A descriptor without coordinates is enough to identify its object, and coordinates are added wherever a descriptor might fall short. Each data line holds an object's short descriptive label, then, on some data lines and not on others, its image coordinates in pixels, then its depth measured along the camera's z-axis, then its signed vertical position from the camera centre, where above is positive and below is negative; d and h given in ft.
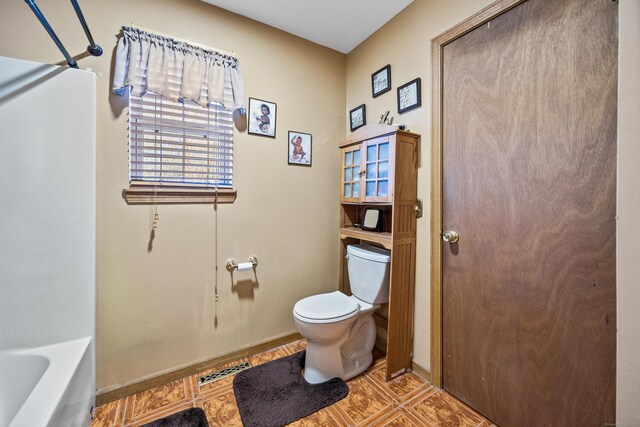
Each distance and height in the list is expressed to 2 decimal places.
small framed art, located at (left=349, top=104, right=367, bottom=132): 6.81 +2.55
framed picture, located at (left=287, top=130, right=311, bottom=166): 6.51 +1.60
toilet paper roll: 5.72 -1.25
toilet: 5.03 -2.18
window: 4.86 +1.18
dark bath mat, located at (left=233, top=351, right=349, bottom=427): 4.44 -3.52
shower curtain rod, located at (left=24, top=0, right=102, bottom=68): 2.97 +2.43
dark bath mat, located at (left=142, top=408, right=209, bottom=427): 4.27 -3.55
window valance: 4.64 +2.73
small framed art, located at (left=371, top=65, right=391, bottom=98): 6.03 +3.14
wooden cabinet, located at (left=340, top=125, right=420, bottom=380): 5.15 +0.17
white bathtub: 3.07 -2.29
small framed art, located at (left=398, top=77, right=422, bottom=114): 5.36 +2.47
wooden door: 3.26 -0.03
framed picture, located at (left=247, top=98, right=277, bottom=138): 5.96 +2.19
